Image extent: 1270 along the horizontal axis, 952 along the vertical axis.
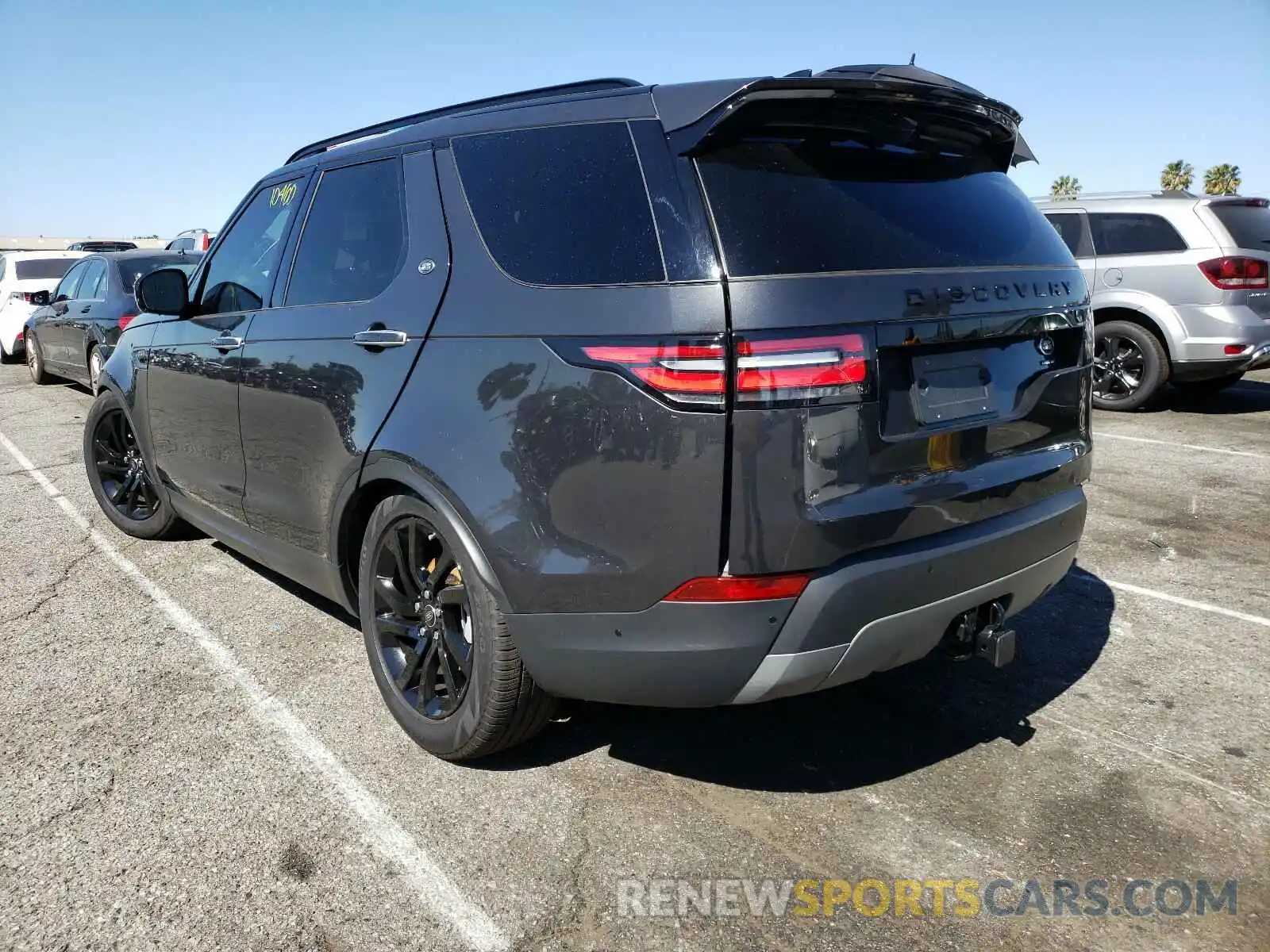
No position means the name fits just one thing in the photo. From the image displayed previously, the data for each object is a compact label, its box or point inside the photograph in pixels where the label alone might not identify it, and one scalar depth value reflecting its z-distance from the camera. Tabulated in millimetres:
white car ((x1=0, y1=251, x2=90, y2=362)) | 14152
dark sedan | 9609
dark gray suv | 2191
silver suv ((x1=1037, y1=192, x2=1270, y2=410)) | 8359
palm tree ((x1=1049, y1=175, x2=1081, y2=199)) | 90125
